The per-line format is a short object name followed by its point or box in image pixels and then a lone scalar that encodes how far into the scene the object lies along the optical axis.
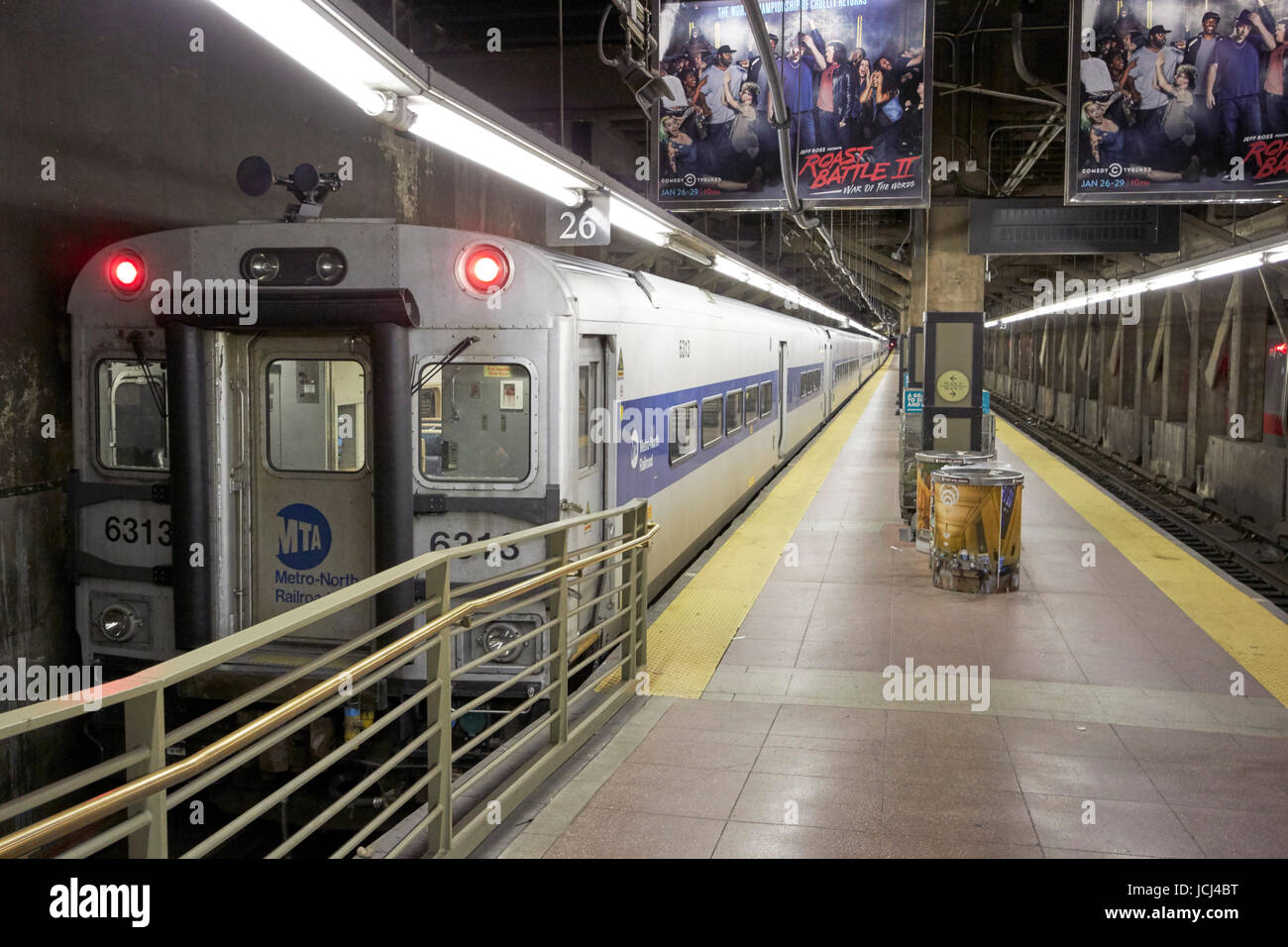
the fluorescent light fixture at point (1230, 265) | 10.00
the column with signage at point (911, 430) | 12.69
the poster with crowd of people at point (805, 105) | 9.34
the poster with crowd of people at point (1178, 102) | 9.16
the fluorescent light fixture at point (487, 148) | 4.39
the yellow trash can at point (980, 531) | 9.28
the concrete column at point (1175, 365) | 20.34
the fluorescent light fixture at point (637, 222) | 7.41
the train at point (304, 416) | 6.00
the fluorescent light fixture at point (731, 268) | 11.14
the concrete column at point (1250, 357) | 16.47
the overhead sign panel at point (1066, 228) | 11.95
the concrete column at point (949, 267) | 14.05
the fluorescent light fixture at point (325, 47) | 3.23
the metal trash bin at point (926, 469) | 11.09
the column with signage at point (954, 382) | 12.27
